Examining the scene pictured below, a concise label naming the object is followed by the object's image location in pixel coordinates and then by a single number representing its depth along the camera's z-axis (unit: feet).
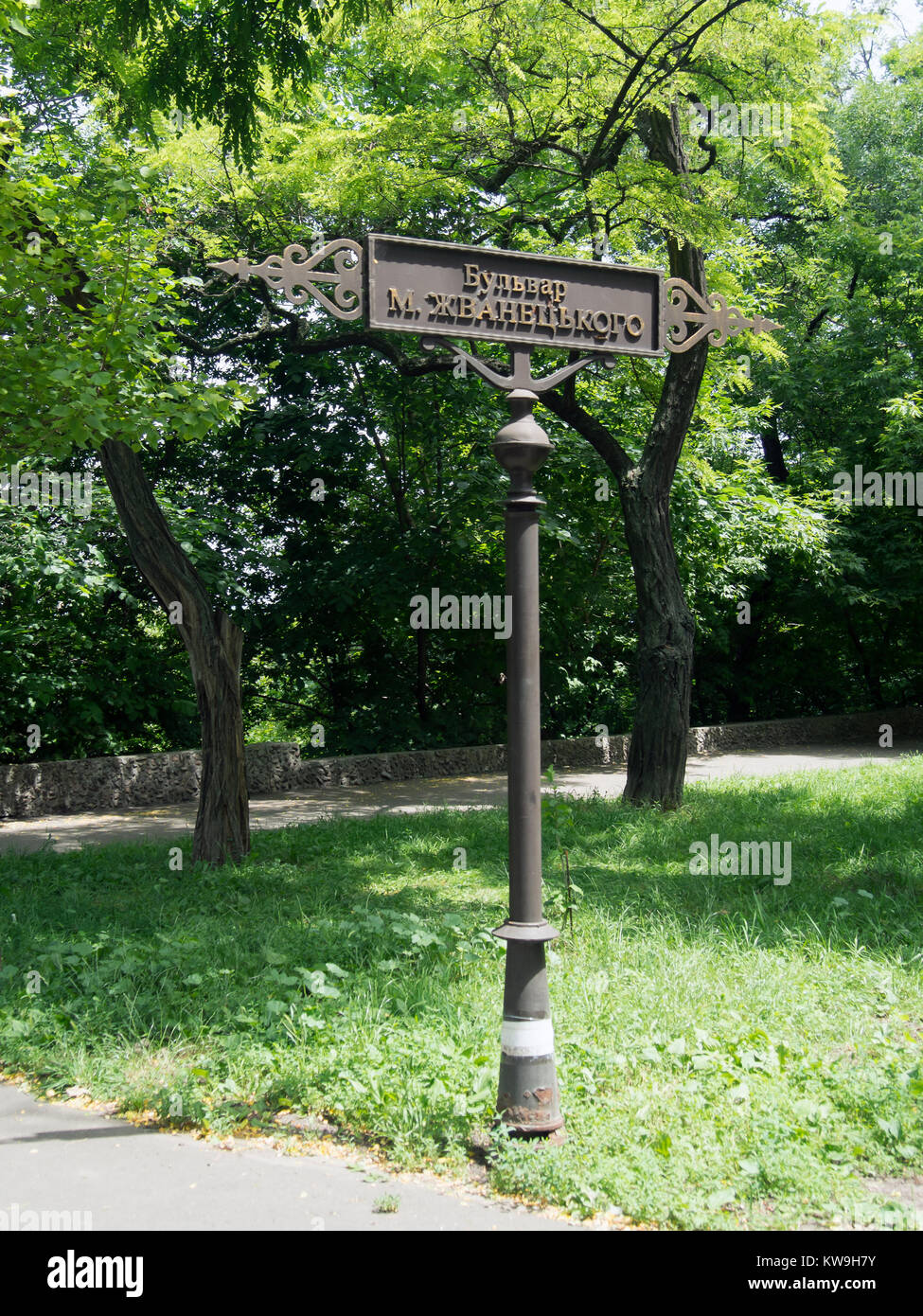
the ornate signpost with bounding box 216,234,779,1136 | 15.35
